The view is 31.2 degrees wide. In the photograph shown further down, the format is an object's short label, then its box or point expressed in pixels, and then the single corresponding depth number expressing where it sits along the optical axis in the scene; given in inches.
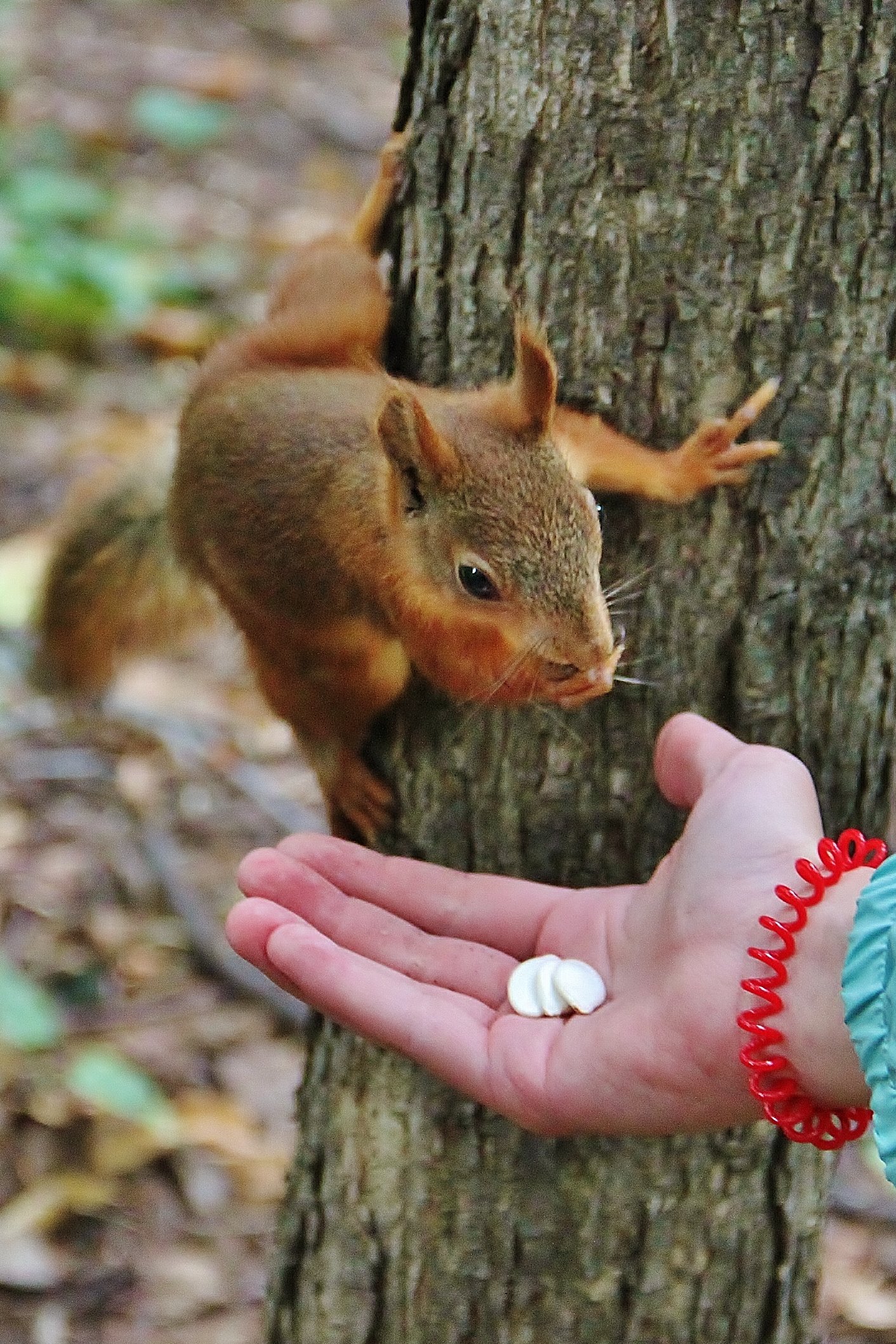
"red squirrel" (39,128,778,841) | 61.4
